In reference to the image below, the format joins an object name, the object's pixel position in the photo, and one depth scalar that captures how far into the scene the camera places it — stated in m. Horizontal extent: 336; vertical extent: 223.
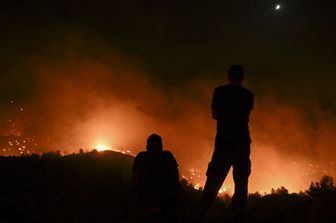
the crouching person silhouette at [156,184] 7.19
